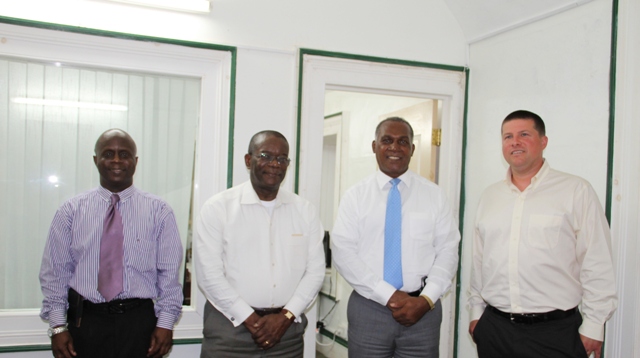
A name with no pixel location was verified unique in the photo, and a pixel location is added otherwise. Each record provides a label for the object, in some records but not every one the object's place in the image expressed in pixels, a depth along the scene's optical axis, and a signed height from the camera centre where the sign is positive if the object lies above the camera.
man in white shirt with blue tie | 2.39 -0.37
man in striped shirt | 2.18 -0.46
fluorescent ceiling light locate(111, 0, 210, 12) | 2.80 +0.88
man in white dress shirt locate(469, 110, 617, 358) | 2.19 -0.35
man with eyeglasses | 2.25 -0.42
